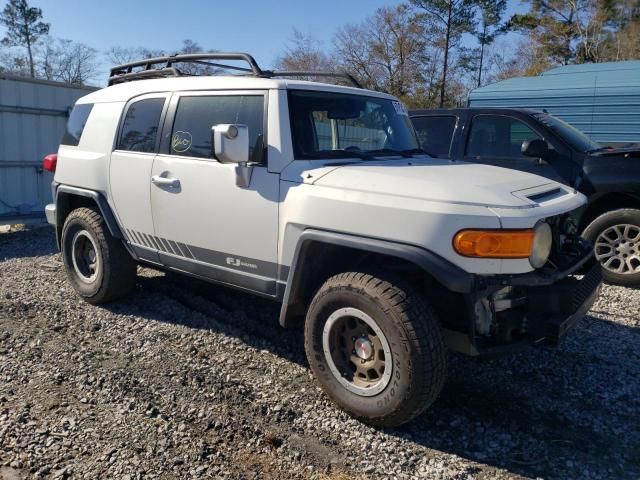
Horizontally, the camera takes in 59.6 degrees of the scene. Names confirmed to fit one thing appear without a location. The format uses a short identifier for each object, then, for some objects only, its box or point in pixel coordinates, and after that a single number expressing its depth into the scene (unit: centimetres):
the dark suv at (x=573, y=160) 591
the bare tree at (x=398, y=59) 3425
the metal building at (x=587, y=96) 1259
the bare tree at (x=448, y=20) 3375
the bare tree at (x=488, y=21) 3456
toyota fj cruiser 296
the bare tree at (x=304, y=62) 3677
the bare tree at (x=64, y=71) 4450
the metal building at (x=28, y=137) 874
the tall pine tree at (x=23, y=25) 4284
